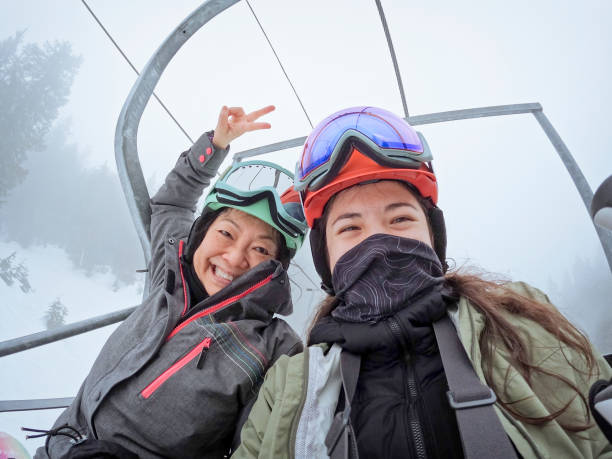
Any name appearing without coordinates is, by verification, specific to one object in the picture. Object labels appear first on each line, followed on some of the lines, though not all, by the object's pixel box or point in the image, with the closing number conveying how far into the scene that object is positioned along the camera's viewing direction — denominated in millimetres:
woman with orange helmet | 328
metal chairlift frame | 635
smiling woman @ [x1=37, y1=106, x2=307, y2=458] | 437
